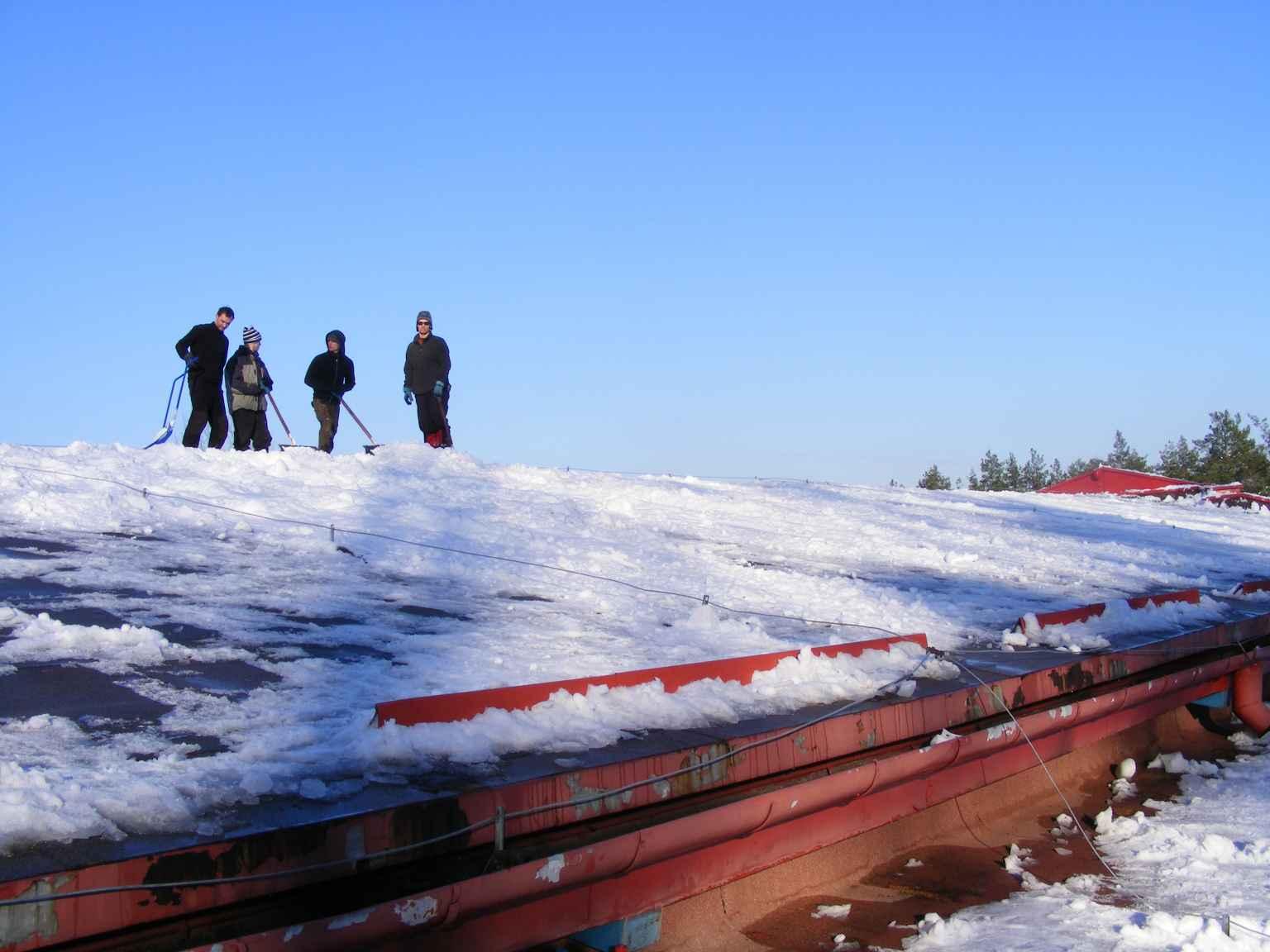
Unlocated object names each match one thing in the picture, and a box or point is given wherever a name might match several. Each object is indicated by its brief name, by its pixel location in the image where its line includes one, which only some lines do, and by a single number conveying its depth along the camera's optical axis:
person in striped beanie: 11.60
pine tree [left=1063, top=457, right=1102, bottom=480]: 116.81
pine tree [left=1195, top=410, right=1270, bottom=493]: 67.25
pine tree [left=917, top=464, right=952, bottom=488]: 64.12
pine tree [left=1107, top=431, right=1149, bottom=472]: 93.84
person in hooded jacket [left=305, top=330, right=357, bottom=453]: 12.62
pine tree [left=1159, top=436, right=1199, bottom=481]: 76.81
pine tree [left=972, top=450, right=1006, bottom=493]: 100.12
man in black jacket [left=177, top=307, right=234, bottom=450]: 11.07
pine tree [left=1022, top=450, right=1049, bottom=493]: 106.12
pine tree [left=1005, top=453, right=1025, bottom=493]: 101.88
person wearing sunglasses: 12.95
